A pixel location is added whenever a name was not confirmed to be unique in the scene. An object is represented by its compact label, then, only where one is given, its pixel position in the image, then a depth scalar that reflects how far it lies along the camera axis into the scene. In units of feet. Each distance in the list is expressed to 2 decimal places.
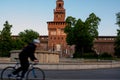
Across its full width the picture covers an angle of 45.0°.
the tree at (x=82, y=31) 96.93
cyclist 14.85
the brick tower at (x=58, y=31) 159.10
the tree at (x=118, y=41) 103.07
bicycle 15.22
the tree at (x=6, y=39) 97.93
